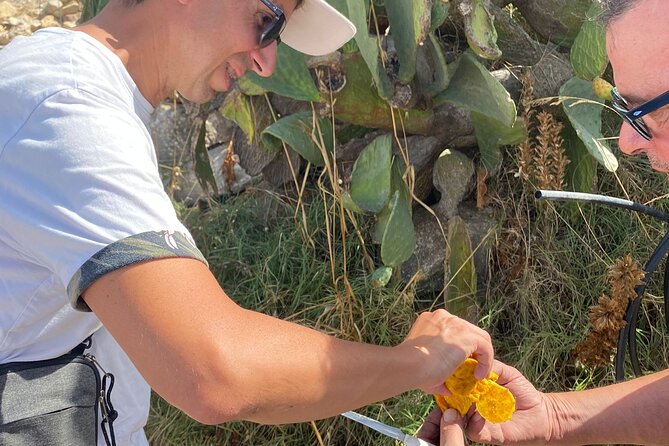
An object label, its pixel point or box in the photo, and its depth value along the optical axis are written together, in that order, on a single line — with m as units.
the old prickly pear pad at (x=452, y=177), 2.73
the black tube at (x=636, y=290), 2.09
